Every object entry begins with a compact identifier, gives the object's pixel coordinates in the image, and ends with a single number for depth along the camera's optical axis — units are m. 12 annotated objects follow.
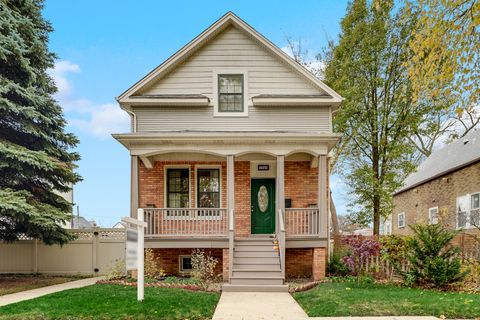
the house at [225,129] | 13.50
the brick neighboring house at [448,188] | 16.75
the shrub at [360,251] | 11.09
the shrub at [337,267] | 12.89
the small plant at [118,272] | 12.56
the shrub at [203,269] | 11.85
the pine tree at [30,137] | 12.28
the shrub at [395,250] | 11.47
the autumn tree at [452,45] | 7.54
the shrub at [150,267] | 12.37
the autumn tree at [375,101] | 18.83
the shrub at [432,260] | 10.59
